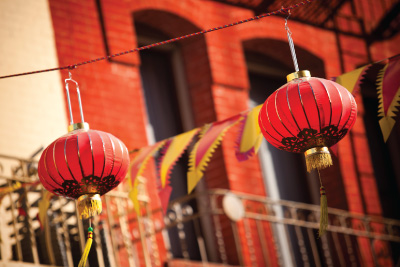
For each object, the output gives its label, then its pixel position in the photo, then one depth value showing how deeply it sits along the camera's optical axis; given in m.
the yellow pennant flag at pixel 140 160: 10.50
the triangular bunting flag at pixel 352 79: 9.73
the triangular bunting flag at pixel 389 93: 9.43
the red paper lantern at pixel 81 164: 8.51
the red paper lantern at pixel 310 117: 8.16
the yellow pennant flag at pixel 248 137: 10.15
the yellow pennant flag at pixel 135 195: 10.40
